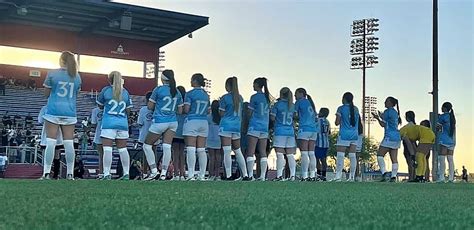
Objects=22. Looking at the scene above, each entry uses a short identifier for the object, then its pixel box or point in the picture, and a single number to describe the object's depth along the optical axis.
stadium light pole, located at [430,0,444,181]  18.05
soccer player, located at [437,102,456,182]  14.97
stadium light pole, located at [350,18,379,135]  58.48
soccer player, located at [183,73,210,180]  11.19
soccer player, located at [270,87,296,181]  12.85
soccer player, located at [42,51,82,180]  9.30
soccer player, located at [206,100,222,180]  13.34
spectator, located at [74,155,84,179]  16.59
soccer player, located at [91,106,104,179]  11.96
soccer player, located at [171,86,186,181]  12.56
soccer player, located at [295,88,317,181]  13.09
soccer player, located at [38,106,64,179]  9.90
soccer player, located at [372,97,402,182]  13.95
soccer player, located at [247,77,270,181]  12.25
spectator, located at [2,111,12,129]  26.73
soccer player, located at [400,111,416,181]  14.62
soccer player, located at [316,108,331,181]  15.39
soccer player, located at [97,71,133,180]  10.26
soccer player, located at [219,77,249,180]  11.68
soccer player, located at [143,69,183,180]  10.66
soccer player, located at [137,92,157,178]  12.62
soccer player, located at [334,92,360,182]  13.39
